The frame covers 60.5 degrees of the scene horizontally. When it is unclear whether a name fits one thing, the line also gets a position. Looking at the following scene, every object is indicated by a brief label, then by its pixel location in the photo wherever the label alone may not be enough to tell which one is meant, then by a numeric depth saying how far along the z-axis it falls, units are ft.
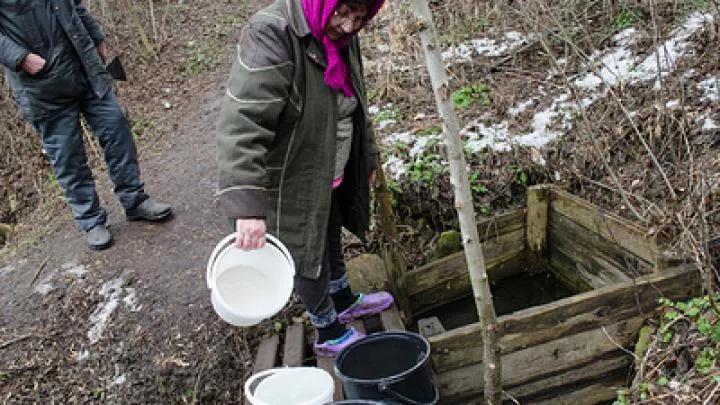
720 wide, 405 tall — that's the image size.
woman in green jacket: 7.45
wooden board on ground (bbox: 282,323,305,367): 10.02
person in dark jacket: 12.48
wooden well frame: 9.70
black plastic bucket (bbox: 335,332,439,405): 8.12
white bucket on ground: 8.49
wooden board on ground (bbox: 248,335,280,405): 10.21
